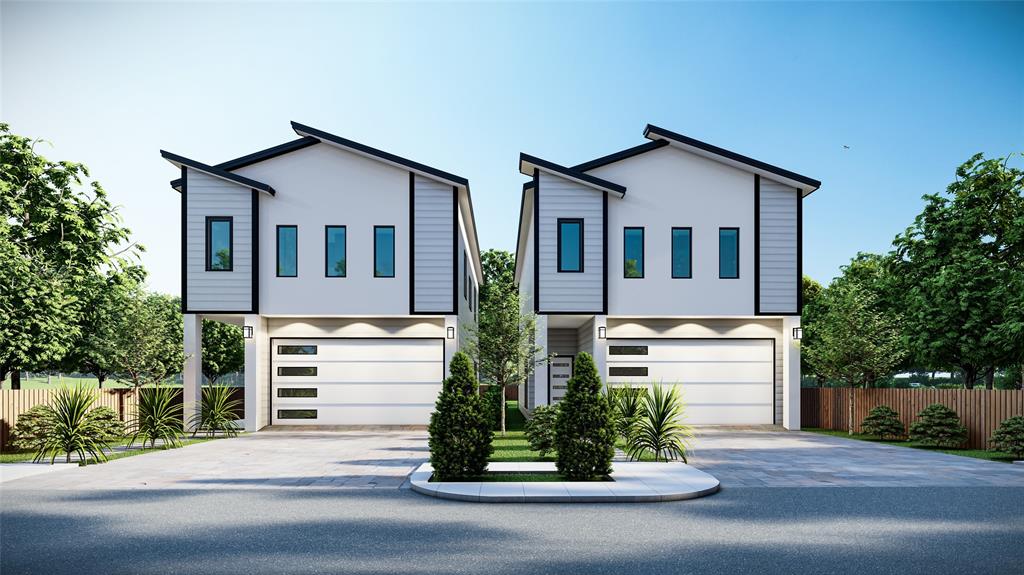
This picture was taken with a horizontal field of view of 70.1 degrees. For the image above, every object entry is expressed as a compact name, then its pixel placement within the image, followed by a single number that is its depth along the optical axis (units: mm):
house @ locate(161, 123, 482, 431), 22828
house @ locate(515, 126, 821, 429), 23062
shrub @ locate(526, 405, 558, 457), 15445
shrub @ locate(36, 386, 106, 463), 15305
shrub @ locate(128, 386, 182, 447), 18547
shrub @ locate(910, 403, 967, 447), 19094
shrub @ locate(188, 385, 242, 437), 21516
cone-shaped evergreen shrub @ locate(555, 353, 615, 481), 12398
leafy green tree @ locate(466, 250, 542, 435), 21562
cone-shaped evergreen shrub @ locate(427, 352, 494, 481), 12359
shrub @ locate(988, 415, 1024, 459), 16562
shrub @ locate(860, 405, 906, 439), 21422
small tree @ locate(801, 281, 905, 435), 22406
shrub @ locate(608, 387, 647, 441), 15664
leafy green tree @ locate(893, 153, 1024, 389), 26281
